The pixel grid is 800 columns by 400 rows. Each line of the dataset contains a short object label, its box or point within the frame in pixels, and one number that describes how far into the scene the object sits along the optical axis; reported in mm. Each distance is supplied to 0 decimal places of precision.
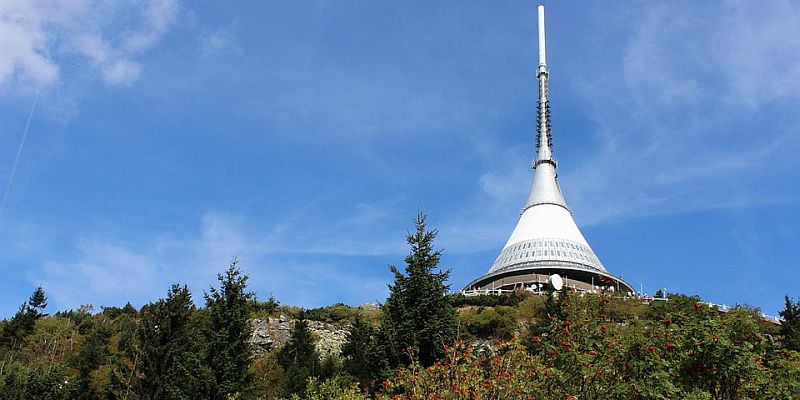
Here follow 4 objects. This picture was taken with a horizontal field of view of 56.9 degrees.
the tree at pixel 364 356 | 21234
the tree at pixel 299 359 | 30125
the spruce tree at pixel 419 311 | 21469
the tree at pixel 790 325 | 33228
